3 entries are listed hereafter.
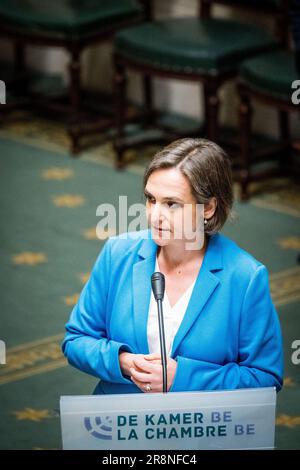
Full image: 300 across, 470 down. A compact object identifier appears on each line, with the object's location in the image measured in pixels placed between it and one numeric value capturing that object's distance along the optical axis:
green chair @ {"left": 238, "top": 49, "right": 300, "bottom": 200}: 10.21
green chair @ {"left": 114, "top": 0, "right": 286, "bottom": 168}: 10.89
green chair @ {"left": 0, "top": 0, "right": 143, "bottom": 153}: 11.99
